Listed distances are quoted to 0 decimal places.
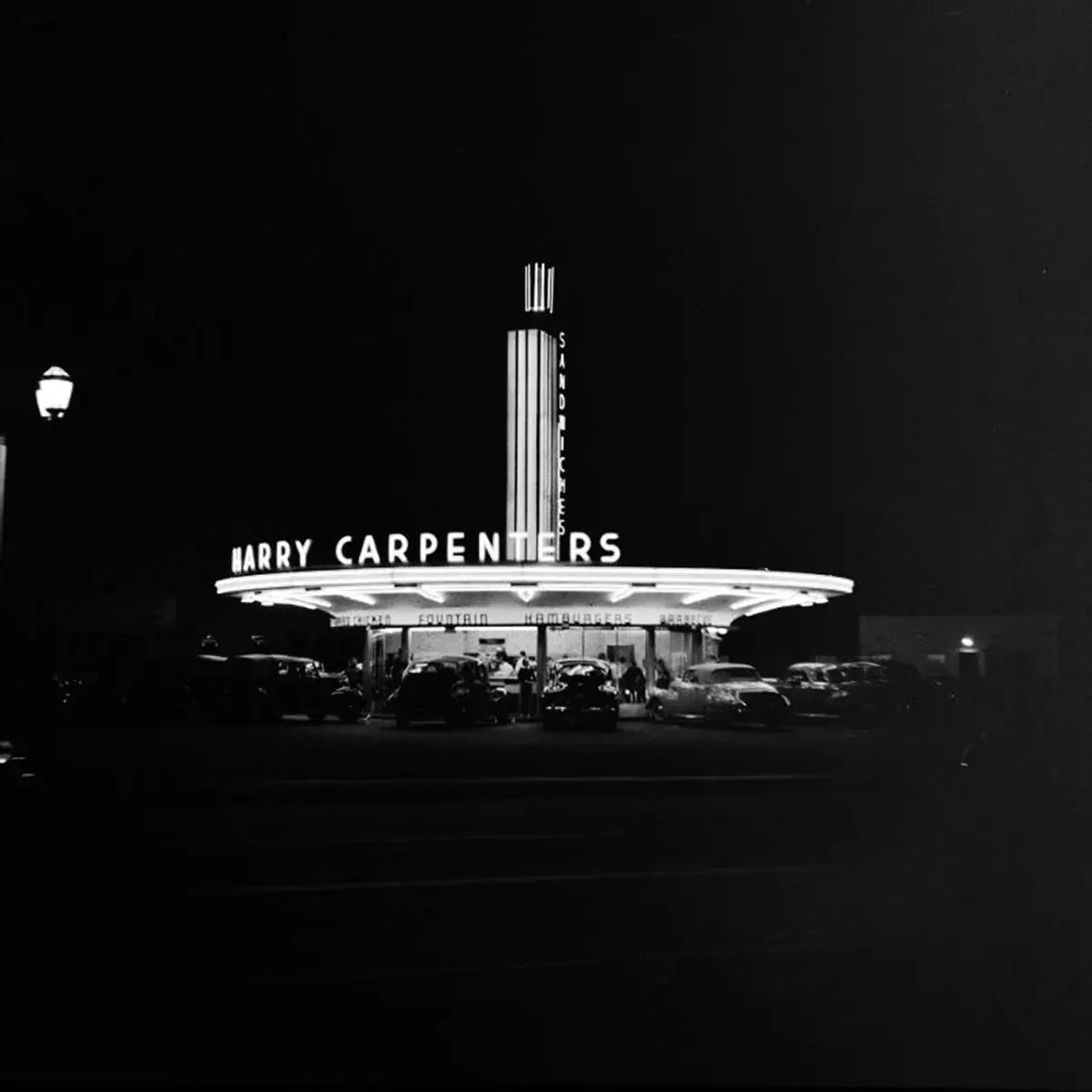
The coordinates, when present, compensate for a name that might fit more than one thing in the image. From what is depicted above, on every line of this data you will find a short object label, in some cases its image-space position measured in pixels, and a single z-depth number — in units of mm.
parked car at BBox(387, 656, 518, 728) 31234
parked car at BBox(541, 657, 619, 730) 31453
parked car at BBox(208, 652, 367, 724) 34594
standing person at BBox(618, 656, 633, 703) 42406
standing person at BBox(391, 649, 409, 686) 41706
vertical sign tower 42812
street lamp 13312
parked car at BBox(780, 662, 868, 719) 35438
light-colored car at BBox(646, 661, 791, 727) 31625
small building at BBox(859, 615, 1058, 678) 62188
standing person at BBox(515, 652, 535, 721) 38031
